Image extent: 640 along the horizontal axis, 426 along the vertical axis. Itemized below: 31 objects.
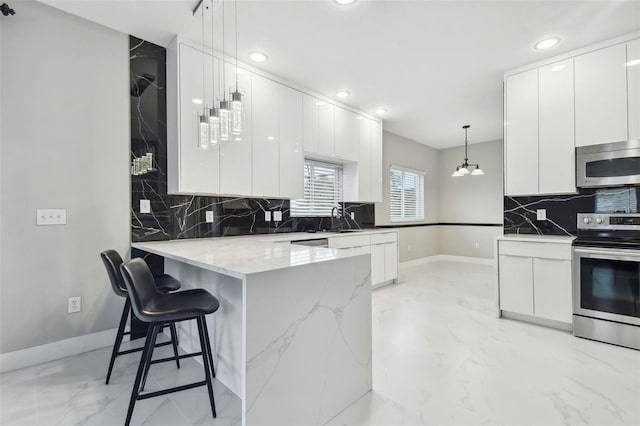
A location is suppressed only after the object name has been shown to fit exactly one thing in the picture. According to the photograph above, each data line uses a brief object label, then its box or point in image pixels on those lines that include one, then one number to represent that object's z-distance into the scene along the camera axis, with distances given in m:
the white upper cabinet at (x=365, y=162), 4.51
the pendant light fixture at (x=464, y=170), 5.11
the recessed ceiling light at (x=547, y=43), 2.71
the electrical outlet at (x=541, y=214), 3.44
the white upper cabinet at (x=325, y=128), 3.88
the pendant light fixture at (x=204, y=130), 2.20
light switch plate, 2.23
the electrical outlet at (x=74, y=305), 2.36
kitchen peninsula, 1.30
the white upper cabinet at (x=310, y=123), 3.69
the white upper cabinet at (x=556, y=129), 2.96
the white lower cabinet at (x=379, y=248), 3.77
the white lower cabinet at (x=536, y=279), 2.79
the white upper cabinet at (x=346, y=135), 4.12
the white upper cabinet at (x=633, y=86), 2.62
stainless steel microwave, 2.68
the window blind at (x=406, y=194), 5.89
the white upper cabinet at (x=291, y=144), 3.45
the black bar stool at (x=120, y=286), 1.91
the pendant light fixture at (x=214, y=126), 2.10
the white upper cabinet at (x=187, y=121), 2.64
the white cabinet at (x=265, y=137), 3.18
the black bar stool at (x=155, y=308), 1.43
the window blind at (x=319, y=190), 4.14
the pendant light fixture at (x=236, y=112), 1.99
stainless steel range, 2.46
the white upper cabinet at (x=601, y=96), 2.70
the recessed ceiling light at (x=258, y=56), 2.90
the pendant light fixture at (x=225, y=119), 2.05
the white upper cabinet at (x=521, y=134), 3.16
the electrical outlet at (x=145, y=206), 2.71
